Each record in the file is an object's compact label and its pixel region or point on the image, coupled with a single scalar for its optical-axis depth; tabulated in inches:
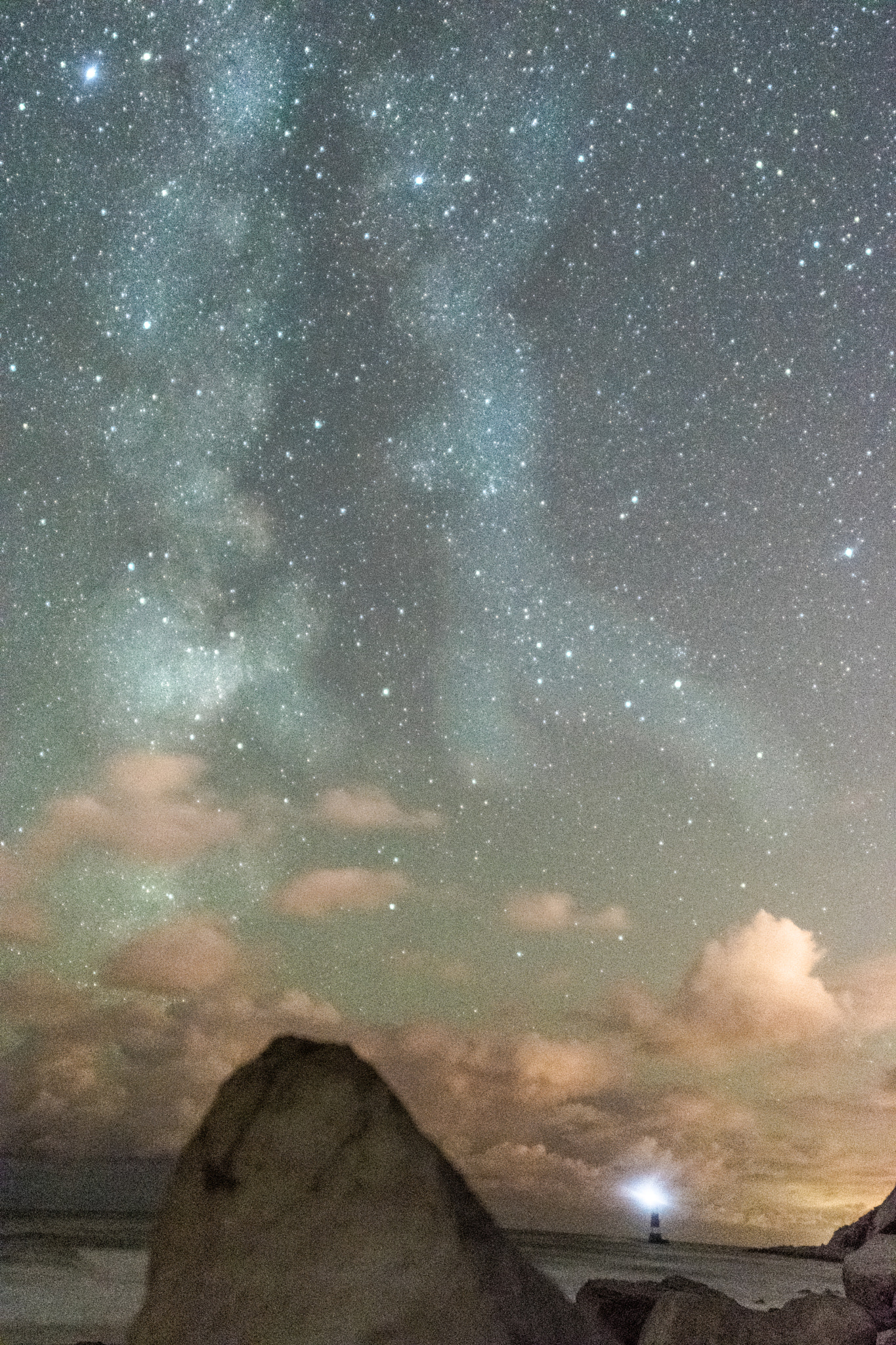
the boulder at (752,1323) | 297.0
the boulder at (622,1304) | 343.3
